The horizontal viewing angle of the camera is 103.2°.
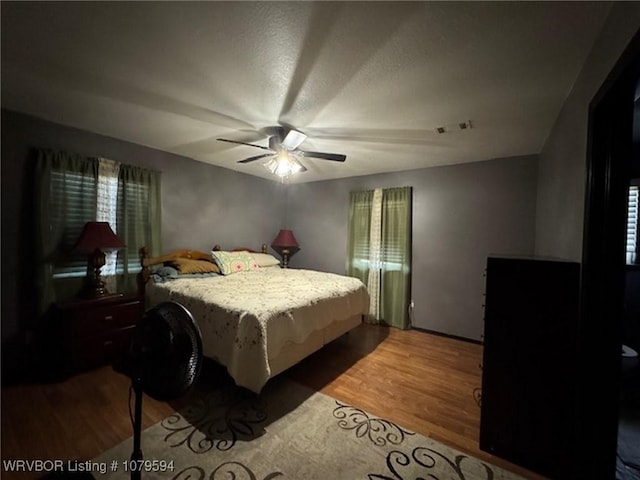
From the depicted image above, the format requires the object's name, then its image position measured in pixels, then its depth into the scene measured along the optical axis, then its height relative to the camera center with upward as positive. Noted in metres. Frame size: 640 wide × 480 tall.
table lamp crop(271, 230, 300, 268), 4.53 -0.20
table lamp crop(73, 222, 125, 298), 2.38 -0.18
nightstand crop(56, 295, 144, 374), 2.22 -0.93
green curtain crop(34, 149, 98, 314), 2.31 +0.21
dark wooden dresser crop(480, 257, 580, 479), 1.39 -0.72
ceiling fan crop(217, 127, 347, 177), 2.29 +0.79
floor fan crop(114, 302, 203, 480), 1.03 -0.52
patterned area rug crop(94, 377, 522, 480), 1.41 -1.33
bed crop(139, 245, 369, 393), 1.81 -0.64
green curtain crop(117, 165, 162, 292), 2.83 +0.15
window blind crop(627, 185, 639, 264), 2.42 +0.12
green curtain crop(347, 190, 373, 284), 3.99 +0.02
